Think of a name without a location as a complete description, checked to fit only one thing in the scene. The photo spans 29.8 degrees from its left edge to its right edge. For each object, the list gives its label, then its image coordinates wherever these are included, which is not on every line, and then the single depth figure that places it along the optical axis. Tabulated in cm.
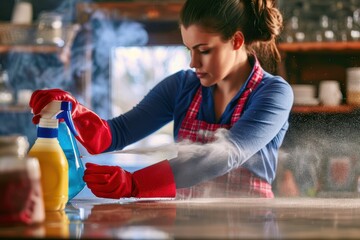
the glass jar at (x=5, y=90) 423
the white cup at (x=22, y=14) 427
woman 174
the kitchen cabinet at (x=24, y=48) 414
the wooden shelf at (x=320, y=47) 369
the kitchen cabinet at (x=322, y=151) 214
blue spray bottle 160
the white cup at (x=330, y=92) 361
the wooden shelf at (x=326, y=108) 274
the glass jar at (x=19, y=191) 112
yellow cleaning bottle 139
